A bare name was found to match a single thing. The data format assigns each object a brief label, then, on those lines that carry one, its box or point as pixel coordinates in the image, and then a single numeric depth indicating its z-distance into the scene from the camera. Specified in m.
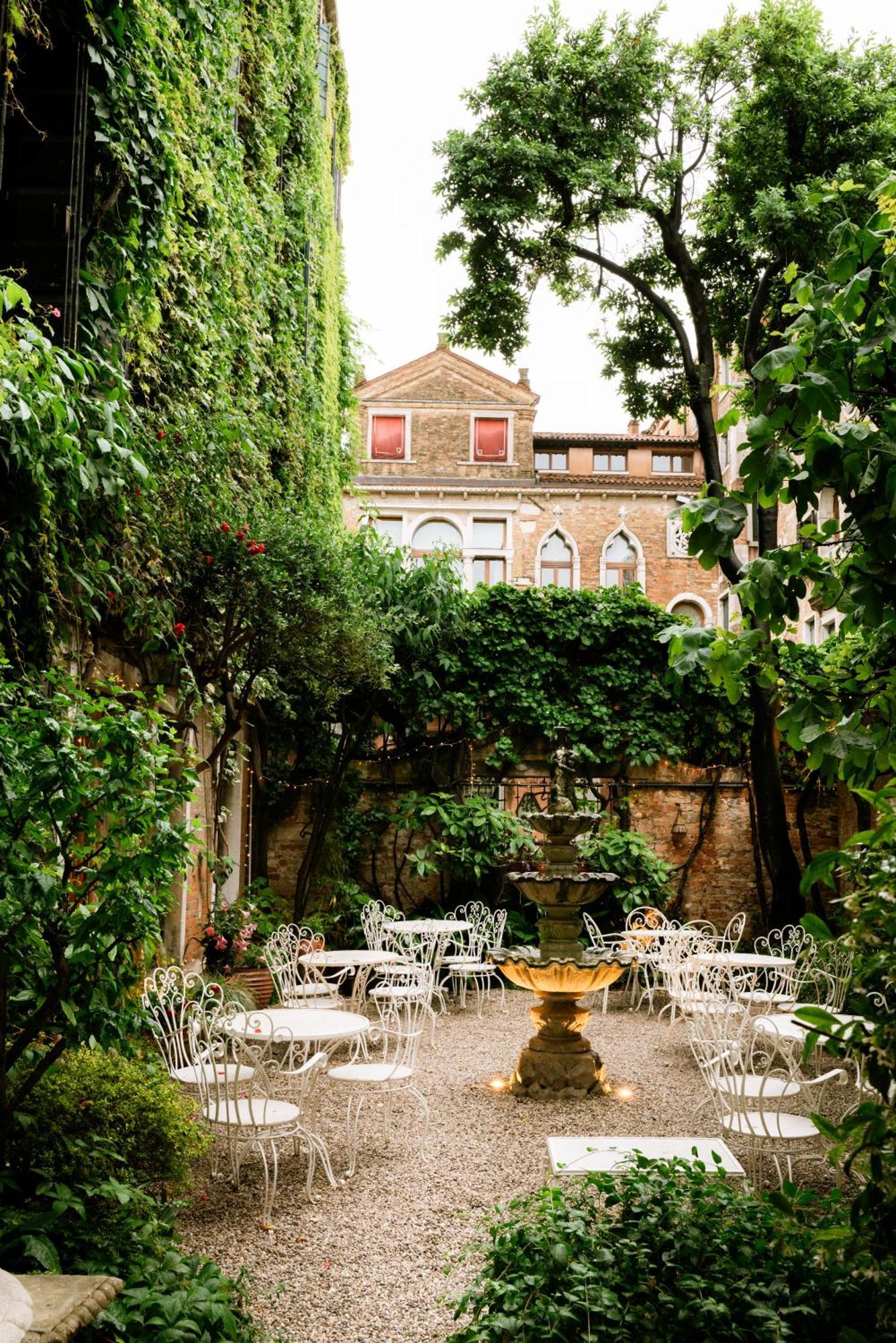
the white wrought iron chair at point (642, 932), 9.50
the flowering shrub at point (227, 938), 8.50
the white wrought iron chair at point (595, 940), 10.02
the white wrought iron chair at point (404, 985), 6.87
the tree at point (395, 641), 11.27
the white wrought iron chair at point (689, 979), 6.81
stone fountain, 6.78
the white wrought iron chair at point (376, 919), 9.61
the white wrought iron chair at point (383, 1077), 5.56
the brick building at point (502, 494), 23.48
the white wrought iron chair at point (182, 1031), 4.87
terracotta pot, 8.48
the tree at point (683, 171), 10.18
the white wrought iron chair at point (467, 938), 9.77
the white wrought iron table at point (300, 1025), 5.10
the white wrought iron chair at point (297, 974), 7.48
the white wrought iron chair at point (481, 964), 9.51
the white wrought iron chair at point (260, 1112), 4.63
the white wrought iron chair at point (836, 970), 6.95
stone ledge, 2.25
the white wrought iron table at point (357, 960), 8.04
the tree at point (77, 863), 3.08
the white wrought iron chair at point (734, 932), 11.59
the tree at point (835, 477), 2.38
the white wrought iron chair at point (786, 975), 7.68
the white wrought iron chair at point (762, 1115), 4.71
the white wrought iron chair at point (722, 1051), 5.01
